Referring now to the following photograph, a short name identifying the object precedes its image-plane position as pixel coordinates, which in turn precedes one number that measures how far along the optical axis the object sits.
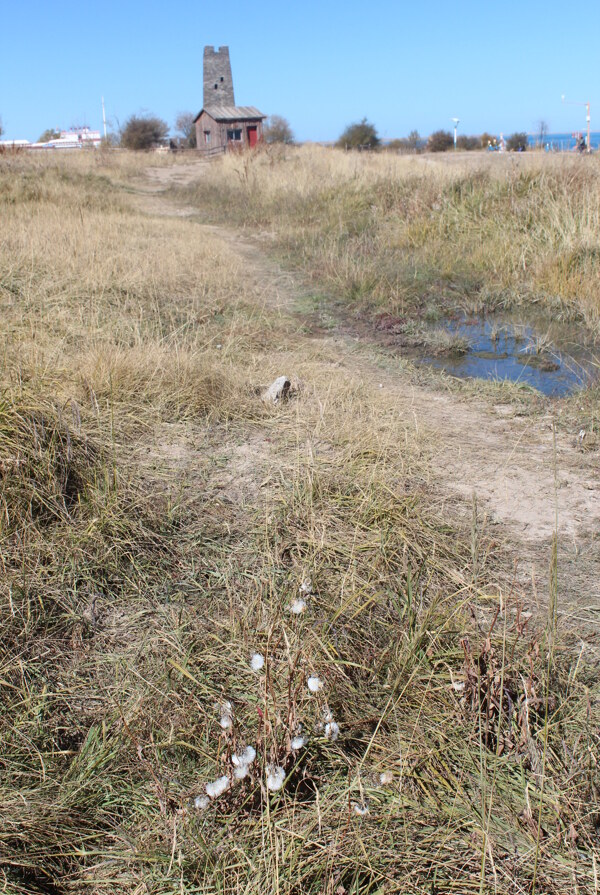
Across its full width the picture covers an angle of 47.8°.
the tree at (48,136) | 58.75
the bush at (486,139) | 36.79
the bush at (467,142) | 37.84
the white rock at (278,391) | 4.27
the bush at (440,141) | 36.38
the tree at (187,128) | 41.62
